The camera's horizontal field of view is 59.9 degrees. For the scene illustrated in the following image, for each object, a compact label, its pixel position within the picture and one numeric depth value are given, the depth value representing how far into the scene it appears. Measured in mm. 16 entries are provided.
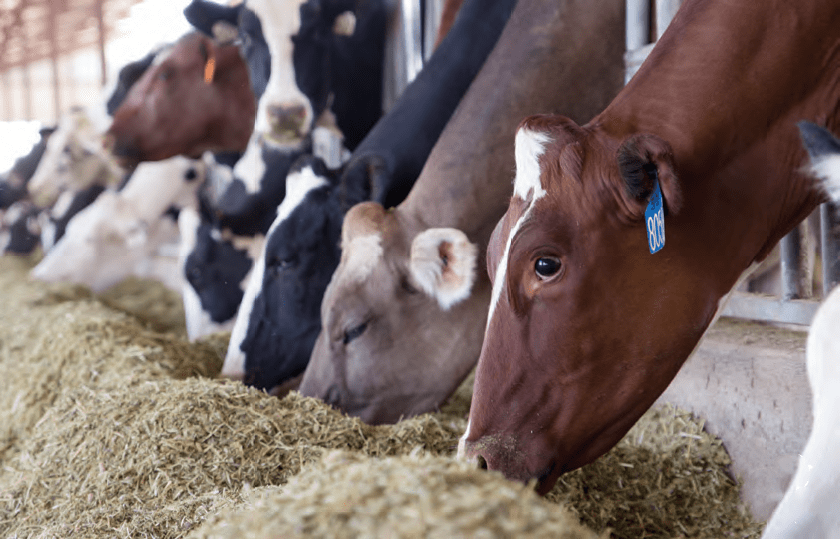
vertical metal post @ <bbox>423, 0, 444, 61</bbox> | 4543
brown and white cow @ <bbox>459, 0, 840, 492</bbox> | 1644
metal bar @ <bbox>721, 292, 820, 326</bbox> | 2221
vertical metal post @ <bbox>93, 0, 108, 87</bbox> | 14470
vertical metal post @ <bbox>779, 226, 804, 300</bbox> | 2283
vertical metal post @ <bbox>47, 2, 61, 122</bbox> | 16259
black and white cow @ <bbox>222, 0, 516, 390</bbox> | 3150
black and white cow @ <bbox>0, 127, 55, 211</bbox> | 9375
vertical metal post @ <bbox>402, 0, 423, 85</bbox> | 4758
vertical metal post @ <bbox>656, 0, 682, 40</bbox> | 2562
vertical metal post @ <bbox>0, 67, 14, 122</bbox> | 20931
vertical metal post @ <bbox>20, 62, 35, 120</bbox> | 20344
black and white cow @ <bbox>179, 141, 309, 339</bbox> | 4969
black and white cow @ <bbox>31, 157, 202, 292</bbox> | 6719
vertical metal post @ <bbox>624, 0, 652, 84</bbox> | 2793
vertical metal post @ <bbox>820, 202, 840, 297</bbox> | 2123
